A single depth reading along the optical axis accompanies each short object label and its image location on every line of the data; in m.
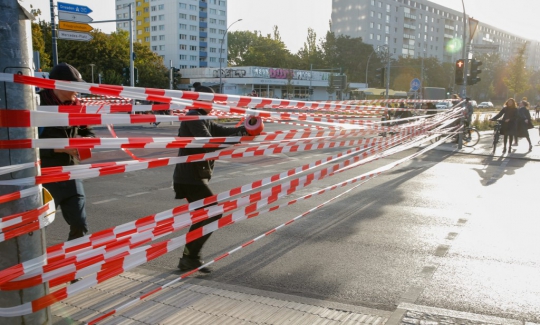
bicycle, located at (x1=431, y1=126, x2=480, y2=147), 17.61
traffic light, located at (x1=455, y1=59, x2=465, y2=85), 19.62
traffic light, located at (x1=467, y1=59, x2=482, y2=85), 19.98
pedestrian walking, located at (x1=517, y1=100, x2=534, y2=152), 16.36
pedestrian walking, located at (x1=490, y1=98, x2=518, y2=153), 15.69
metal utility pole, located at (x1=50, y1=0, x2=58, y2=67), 19.57
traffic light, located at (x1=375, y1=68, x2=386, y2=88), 28.96
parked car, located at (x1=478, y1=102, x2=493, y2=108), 83.62
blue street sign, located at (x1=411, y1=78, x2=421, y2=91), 25.96
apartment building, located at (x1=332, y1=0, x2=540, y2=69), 107.31
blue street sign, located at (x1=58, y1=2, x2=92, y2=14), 18.38
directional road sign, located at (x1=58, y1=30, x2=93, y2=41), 17.52
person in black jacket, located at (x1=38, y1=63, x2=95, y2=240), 3.98
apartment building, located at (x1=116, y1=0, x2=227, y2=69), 104.38
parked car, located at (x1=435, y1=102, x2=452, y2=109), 48.26
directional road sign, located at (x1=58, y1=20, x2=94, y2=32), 17.72
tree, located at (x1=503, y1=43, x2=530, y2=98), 42.94
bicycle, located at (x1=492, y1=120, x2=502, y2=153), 15.98
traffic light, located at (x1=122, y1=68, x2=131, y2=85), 31.49
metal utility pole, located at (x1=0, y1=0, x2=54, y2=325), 2.07
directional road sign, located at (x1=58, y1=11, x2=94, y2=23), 17.55
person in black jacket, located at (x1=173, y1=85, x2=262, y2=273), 4.66
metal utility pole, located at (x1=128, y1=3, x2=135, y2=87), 29.85
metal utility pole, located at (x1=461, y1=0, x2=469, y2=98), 19.32
